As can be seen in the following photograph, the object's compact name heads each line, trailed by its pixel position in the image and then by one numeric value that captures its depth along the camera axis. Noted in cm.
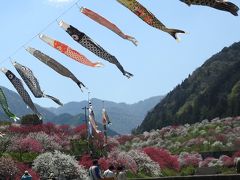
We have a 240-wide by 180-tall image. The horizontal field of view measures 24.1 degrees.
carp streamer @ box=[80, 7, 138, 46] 1936
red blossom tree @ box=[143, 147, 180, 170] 5094
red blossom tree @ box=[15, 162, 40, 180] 3794
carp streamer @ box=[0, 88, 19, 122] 2559
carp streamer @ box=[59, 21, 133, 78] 2067
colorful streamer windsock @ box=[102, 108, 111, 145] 4897
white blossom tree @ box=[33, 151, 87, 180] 3959
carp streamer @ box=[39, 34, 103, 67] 2138
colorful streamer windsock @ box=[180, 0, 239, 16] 1527
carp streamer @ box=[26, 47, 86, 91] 2244
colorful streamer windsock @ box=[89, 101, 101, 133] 4359
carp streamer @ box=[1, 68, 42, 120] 2448
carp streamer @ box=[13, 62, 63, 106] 2320
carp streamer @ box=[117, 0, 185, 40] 1764
